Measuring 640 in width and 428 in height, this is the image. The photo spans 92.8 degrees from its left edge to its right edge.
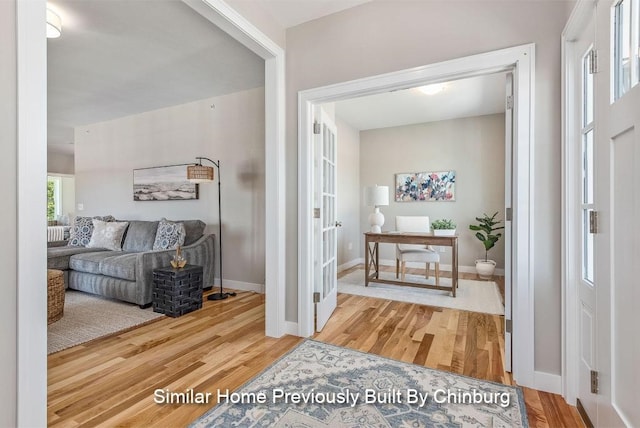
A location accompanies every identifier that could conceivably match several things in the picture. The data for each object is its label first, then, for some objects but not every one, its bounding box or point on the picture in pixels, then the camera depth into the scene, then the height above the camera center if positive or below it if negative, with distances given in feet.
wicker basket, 8.93 -2.43
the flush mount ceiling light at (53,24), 7.54 +4.79
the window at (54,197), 27.07 +1.51
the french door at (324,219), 8.50 -0.18
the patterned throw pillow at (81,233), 14.43 -0.92
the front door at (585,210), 4.68 +0.05
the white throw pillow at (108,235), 13.55 -0.96
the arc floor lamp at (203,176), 11.46 +1.44
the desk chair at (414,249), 13.38 -1.68
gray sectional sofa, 10.47 -1.81
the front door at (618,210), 3.21 +0.03
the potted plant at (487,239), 15.09 -1.34
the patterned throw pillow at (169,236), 12.03 -0.89
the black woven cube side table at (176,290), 9.71 -2.51
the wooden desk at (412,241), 12.08 -1.17
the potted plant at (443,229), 12.91 -0.69
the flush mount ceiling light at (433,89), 11.84 +4.91
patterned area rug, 4.83 -3.29
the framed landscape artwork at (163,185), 14.44 +1.44
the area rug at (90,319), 8.00 -3.22
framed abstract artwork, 17.28 +1.58
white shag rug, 10.90 -3.28
